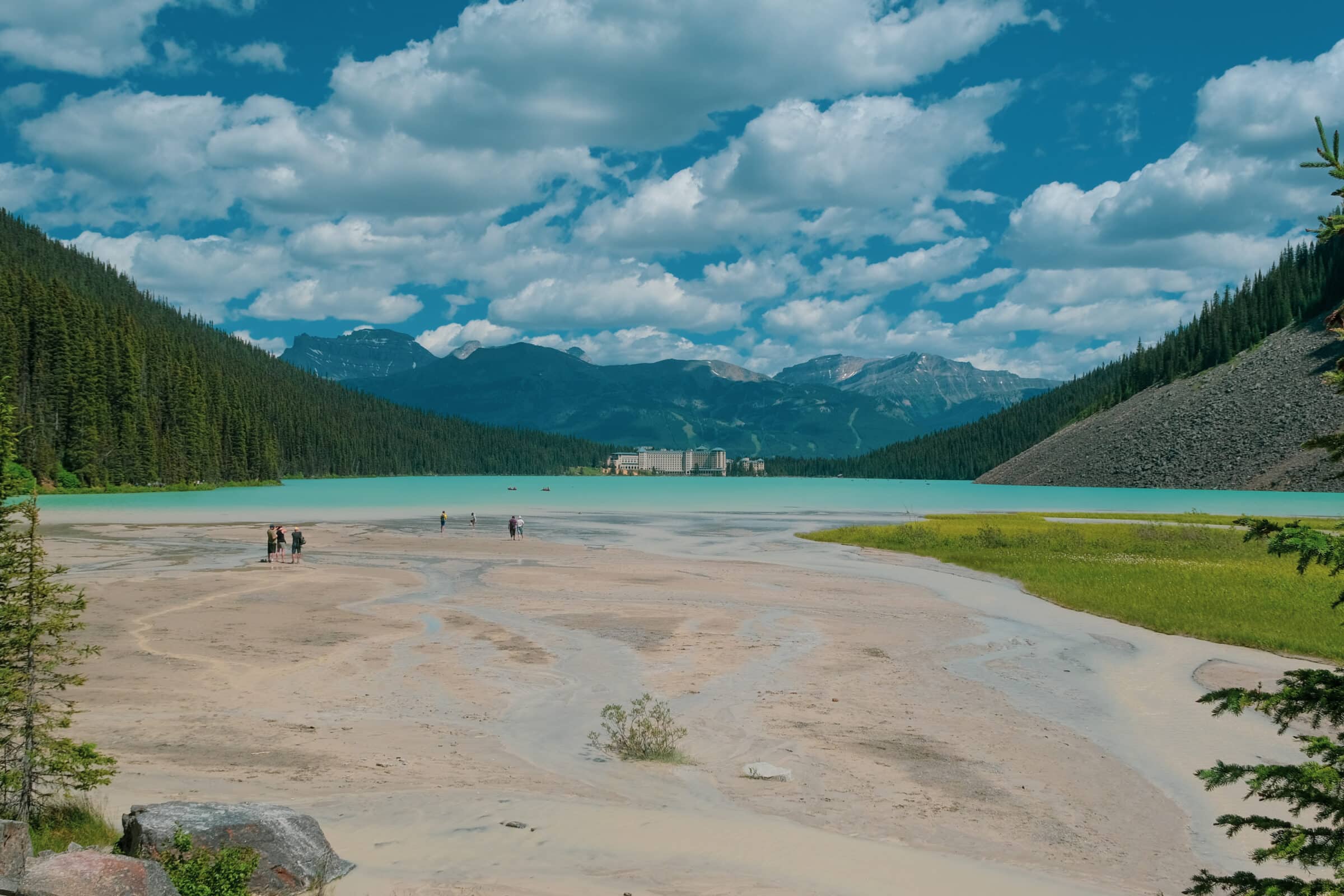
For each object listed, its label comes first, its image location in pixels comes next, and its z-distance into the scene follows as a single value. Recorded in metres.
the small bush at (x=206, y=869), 9.30
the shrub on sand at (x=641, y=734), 16.80
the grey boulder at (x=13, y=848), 8.10
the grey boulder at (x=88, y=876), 7.99
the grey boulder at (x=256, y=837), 9.96
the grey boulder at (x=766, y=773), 15.56
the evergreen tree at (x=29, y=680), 11.04
